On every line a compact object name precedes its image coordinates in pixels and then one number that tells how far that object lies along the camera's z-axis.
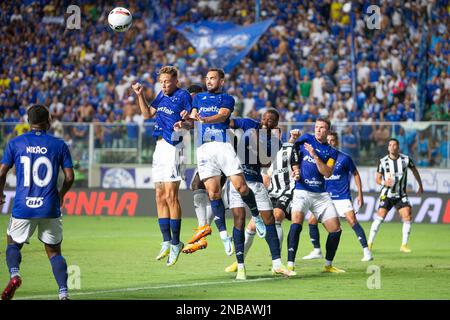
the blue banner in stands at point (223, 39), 31.88
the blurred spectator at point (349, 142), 27.22
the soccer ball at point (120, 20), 15.77
